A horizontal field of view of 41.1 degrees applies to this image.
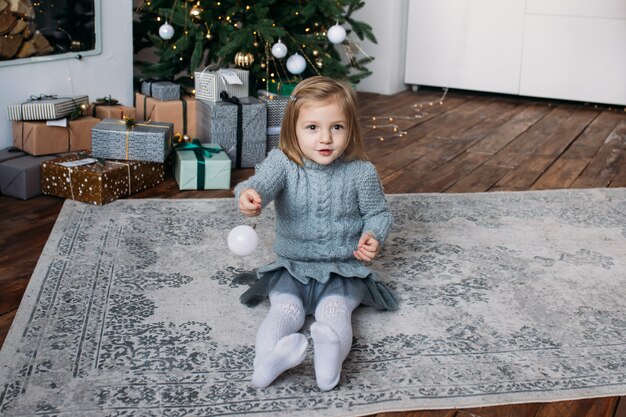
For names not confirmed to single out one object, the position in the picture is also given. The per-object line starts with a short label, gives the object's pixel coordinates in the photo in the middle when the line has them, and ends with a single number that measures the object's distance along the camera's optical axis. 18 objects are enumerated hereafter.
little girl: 1.73
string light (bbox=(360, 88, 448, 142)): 3.71
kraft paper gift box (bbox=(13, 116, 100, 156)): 2.75
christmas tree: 3.26
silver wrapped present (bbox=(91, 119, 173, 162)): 2.70
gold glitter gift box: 2.56
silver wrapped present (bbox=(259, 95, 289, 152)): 3.12
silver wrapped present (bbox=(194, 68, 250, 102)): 3.06
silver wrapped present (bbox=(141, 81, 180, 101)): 3.17
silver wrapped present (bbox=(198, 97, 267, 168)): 3.00
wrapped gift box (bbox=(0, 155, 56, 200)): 2.62
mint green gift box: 2.76
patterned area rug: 1.50
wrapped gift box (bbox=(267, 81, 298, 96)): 3.41
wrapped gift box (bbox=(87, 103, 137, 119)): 3.03
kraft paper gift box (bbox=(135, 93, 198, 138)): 3.14
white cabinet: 4.37
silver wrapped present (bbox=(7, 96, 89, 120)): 2.79
